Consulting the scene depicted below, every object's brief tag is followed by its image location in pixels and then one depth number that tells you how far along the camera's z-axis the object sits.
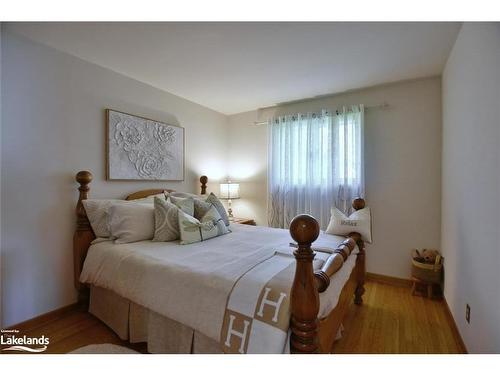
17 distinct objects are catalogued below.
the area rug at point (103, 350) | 1.34
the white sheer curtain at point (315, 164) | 2.79
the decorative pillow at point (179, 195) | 2.62
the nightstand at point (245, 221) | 3.23
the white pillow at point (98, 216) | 1.95
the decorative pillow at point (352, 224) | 2.00
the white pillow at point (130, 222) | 1.87
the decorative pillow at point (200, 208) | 2.22
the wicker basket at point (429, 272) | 2.24
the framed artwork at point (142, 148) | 2.33
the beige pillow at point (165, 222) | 1.93
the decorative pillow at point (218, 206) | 2.35
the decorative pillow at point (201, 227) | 1.88
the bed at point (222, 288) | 0.98
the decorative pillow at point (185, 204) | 2.14
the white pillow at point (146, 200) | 2.35
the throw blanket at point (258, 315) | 0.97
